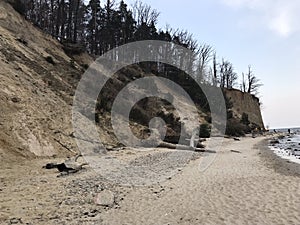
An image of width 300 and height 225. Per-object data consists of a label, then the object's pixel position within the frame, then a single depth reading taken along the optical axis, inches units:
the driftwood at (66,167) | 346.1
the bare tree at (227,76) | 2182.4
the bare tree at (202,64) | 1732.6
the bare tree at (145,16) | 1687.9
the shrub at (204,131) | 976.5
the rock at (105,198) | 237.8
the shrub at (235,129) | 1319.7
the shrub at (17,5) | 852.7
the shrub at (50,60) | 755.8
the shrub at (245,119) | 1704.3
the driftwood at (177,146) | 653.4
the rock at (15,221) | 192.4
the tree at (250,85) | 2227.9
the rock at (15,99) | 462.5
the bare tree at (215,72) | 1962.5
